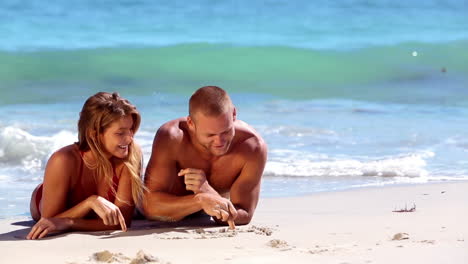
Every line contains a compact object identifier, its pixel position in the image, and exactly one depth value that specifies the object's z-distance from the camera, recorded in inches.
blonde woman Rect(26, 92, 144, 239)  340.0
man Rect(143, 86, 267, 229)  350.5
